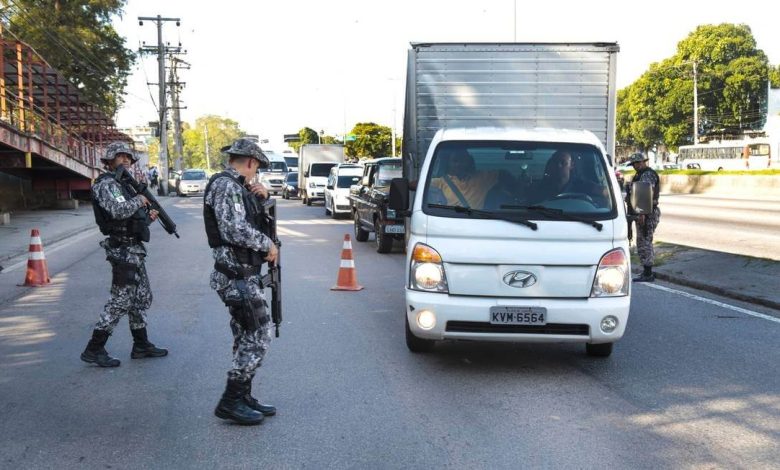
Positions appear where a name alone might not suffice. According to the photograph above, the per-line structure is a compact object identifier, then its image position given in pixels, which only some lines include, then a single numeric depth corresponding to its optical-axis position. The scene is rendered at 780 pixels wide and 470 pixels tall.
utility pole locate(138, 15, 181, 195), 49.91
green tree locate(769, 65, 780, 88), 74.50
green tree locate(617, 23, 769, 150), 70.31
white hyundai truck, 6.08
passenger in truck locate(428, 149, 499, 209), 6.69
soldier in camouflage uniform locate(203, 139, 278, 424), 4.88
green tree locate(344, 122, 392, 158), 80.81
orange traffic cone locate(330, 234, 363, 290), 10.64
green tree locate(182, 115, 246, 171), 158.50
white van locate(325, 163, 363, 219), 24.25
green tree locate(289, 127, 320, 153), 103.34
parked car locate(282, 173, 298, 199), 41.59
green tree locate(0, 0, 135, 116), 36.54
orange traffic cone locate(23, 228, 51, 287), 11.34
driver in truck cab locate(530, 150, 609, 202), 6.69
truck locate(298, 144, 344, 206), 32.41
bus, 57.69
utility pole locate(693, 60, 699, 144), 59.07
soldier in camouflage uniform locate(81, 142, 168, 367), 6.47
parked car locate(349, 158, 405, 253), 14.56
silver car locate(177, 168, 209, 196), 46.69
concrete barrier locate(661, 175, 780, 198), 32.89
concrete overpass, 20.80
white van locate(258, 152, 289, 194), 44.78
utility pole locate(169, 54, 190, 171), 66.73
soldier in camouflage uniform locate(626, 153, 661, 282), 11.02
